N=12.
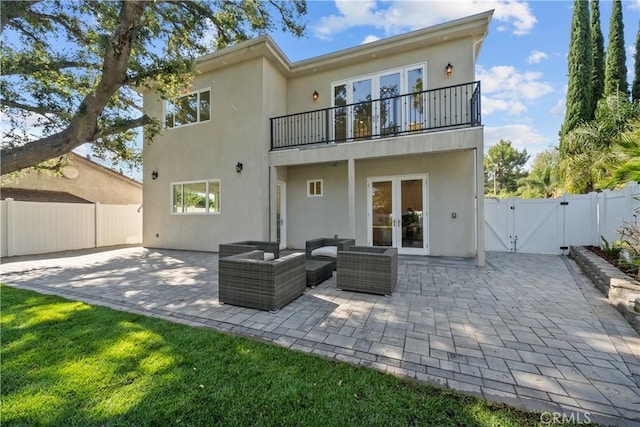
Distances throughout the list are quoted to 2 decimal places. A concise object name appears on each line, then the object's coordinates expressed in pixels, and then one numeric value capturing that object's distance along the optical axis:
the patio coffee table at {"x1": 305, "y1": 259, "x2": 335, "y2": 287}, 5.02
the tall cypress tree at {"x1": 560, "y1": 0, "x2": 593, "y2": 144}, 13.22
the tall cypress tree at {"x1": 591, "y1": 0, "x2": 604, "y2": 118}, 13.63
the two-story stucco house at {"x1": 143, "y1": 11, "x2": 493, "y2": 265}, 7.50
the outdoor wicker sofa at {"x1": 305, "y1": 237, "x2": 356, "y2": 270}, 5.88
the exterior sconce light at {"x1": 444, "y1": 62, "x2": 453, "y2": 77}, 7.51
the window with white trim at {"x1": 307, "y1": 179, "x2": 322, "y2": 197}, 9.31
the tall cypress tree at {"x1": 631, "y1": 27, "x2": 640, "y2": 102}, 12.22
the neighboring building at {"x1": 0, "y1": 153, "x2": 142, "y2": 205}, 11.17
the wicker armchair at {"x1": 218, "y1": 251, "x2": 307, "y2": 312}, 3.79
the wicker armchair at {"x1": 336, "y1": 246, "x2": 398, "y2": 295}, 4.46
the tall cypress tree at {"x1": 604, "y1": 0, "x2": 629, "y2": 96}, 12.77
